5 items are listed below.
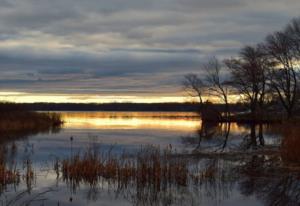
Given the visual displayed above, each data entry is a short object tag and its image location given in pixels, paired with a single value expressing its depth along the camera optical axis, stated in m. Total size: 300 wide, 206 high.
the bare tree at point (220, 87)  74.12
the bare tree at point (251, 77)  66.94
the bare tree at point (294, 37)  57.47
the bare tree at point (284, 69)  59.27
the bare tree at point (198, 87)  79.85
